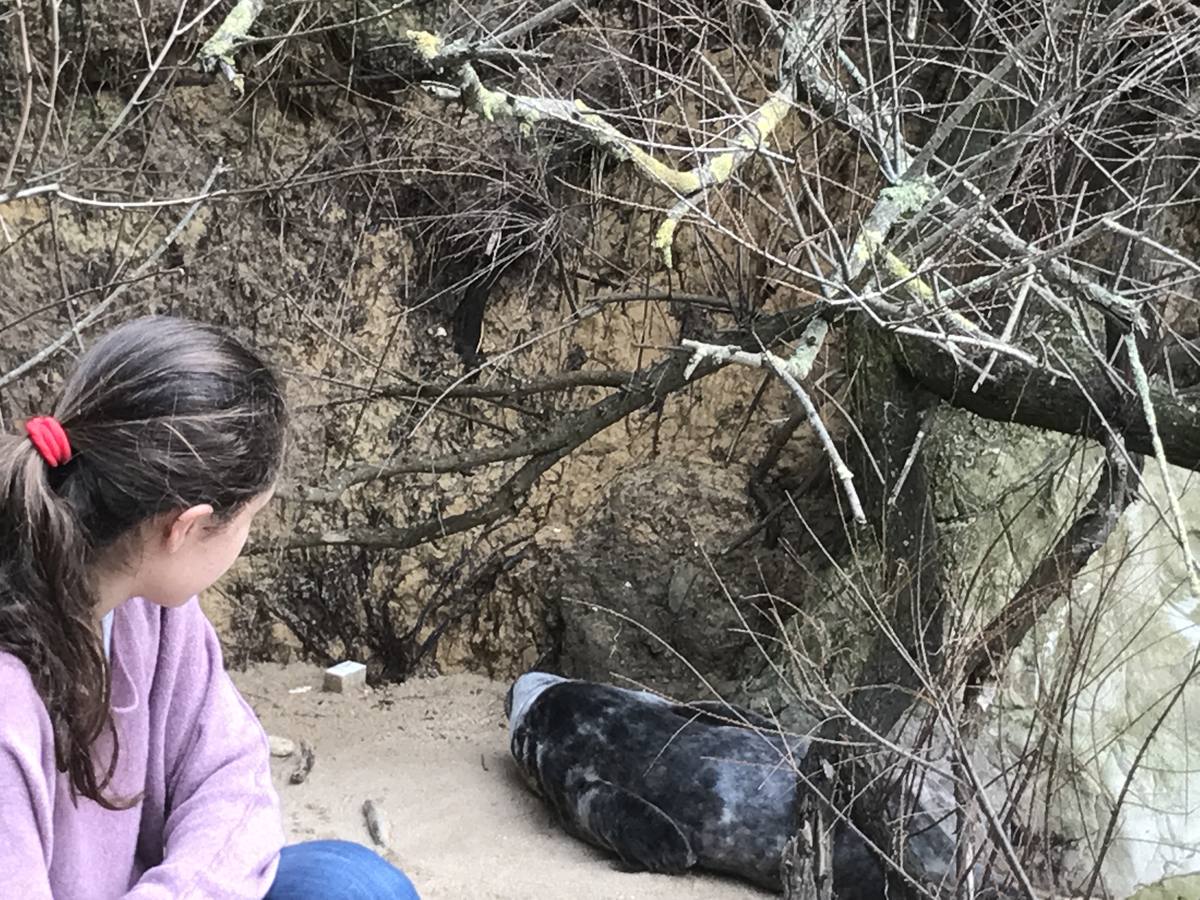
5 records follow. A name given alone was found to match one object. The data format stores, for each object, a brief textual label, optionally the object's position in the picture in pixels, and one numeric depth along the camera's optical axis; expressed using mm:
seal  3629
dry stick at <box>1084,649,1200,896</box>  2051
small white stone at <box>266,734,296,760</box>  4293
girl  1342
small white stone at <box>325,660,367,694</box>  4824
